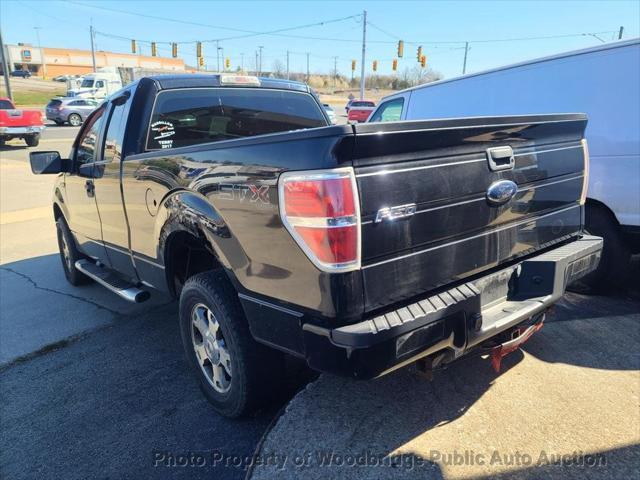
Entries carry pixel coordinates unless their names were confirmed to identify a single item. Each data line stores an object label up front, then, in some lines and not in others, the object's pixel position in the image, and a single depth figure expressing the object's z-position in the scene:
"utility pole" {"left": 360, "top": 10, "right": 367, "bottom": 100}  47.78
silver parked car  30.45
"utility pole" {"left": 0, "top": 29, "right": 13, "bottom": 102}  27.18
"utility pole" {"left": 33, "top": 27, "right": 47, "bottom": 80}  86.47
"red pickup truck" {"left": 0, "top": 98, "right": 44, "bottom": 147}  19.17
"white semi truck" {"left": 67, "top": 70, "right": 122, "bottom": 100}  34.18
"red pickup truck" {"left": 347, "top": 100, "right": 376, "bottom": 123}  32.41
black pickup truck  2.01
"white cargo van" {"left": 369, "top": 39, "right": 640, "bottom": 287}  4.09
